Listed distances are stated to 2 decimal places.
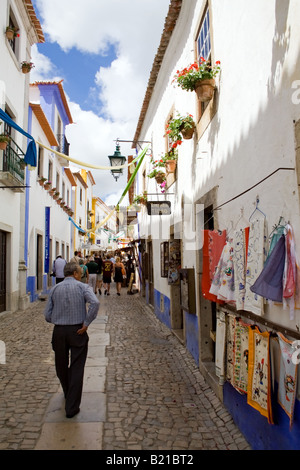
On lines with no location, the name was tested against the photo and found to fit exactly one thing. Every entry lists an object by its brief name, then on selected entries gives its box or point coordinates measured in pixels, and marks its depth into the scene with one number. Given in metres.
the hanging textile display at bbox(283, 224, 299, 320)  2.53
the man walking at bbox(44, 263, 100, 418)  3.94
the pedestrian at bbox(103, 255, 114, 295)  15.47
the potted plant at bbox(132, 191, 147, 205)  11.97
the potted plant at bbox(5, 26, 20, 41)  9.16
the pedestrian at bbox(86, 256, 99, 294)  13.76
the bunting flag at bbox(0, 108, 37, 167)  8.40
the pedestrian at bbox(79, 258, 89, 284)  12.73
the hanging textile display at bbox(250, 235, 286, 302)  2.65
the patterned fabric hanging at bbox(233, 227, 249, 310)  3.52
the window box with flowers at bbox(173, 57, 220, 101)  4.75
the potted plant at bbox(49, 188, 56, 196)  16.07
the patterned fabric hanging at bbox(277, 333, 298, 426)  2.50
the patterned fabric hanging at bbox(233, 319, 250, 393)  3.40
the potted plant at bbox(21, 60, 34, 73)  10.84
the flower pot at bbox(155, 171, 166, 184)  8.91
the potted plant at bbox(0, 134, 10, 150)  8.16
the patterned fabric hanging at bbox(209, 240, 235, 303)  3.88
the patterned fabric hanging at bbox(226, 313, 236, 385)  3.78
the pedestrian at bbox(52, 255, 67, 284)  12.77
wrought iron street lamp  10.88
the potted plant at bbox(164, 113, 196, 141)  5.95
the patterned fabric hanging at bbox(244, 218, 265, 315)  3.13
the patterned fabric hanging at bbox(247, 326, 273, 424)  2.83
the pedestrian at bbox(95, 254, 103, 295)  15.92
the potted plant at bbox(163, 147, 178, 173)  7.85
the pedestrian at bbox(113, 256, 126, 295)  15.52
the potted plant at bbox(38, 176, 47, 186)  14.00
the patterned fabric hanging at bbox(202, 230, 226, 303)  4.37
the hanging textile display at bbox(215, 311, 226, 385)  4.04
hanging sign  8.28
